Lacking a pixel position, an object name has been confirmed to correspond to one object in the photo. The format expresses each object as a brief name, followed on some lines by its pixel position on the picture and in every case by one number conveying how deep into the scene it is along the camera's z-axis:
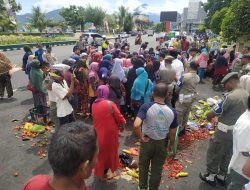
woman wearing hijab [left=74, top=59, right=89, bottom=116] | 5.45
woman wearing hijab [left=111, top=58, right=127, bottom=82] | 5.67
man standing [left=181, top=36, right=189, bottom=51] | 13.90
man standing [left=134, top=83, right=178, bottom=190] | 2.69
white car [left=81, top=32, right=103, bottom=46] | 24.75
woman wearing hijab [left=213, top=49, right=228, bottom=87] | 9.14
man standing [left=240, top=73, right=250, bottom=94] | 3.93
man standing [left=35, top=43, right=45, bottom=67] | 7.69
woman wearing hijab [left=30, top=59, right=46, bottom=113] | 5.02
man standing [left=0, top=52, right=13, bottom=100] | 6.56
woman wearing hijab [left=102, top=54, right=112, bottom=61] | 5.92
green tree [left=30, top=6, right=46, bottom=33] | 38.20
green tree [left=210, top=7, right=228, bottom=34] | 22.11
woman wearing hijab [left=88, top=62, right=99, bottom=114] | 5.47
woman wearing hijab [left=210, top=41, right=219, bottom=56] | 11.13
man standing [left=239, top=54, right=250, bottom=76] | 6.46
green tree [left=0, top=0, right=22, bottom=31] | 29.98
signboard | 86.15
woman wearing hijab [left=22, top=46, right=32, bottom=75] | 7.35
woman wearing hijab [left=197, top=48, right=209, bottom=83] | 9.45
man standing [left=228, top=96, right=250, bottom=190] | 2.12
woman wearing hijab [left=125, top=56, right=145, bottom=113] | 5.24
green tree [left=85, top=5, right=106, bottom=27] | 53.79
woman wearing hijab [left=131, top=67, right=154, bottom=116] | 4.87
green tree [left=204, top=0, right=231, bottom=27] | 37.57
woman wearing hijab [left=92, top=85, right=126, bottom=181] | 3.20
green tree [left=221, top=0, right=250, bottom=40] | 10.49
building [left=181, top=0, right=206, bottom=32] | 76.62
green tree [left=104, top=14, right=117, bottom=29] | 62.87
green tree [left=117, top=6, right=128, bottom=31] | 59.48
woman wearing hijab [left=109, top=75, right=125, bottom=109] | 4.17
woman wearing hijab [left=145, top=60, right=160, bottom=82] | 5.64
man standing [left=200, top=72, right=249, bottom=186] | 3.03
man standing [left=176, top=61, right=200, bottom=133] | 4.35
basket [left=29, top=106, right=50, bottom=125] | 5.32
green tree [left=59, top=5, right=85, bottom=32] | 49.53
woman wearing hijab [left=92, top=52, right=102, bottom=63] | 6.64
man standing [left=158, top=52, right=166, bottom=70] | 6.20
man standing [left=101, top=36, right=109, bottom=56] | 12.06
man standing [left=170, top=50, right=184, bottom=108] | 5.44
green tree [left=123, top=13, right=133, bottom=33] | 58.14
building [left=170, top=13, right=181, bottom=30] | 92.46
